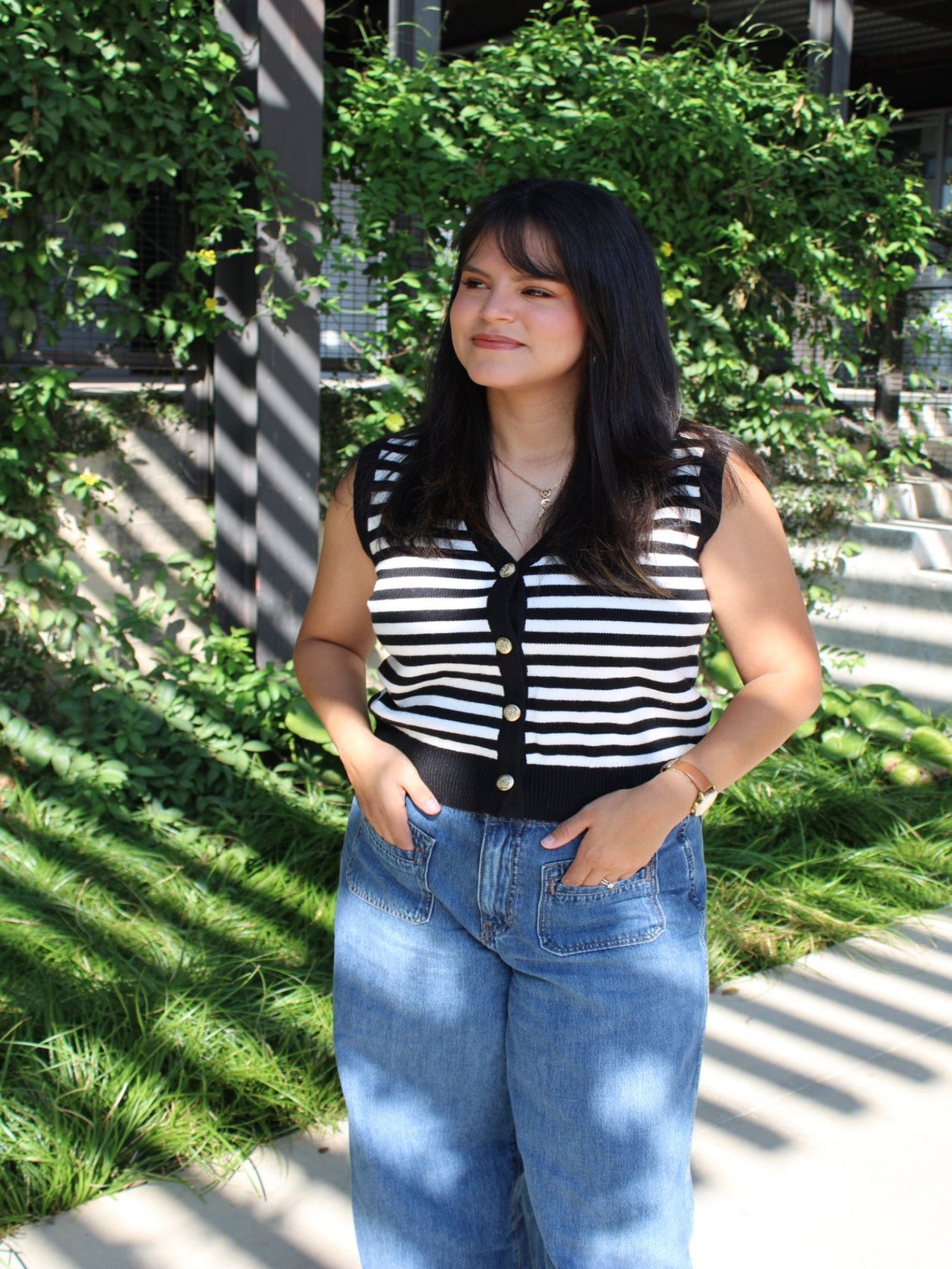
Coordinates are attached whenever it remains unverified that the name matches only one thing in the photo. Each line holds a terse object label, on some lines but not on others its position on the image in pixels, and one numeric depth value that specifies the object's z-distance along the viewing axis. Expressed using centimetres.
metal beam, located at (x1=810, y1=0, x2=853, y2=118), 573
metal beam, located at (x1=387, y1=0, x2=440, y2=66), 448
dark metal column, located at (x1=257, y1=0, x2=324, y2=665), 392
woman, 143
